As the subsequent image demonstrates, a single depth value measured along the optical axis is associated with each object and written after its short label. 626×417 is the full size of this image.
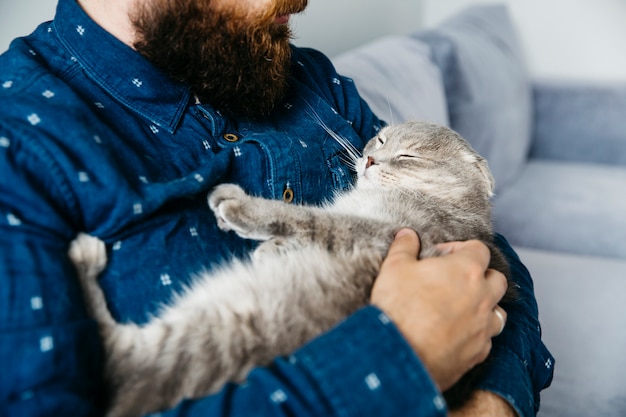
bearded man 0.74
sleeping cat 0.84
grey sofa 1.86
